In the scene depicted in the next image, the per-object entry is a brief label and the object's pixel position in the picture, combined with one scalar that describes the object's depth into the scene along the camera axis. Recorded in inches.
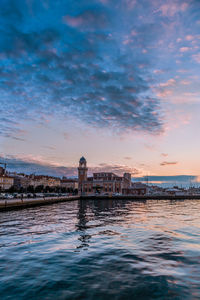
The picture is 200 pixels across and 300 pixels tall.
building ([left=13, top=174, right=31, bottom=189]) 6735.2
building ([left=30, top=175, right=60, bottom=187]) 7671.3
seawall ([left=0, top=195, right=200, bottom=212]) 1617.9
